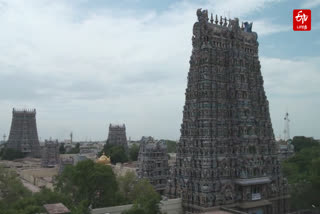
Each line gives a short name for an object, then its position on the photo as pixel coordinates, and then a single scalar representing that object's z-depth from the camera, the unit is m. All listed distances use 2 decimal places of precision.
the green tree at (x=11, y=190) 45.09
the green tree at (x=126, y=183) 48.61
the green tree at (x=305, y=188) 44.52
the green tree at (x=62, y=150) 154.15
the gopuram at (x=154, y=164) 63.16
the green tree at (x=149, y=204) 33.34
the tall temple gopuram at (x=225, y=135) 43.41
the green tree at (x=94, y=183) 41.53
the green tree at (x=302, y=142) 106.50
